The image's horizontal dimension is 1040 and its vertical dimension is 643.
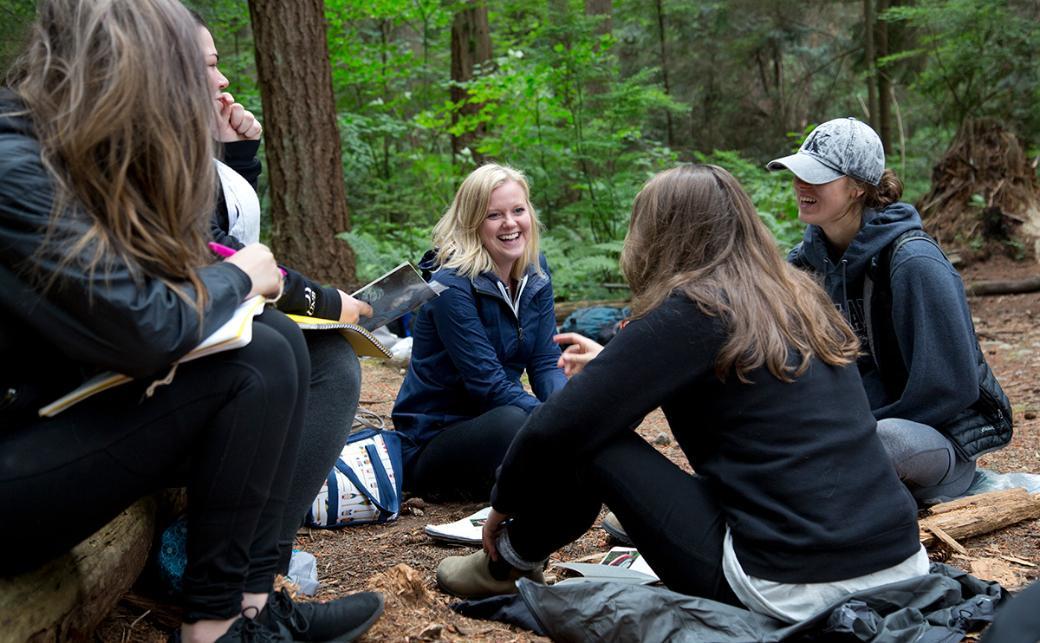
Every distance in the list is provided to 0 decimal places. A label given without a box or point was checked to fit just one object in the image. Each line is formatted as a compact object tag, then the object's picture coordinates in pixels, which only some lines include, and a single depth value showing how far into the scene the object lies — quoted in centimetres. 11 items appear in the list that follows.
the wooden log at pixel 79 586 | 191
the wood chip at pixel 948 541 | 313
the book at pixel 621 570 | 278
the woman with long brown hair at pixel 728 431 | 225
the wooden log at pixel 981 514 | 328
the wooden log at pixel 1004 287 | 842
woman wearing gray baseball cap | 329
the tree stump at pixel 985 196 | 935
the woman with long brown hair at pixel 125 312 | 178
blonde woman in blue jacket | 379
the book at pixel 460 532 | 331
